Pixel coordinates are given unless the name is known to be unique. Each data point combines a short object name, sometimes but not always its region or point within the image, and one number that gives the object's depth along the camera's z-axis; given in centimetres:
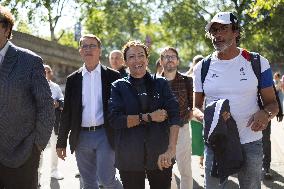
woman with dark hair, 385
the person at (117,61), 753
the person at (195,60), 821
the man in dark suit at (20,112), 357
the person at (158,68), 734
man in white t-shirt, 378
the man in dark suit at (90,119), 507
